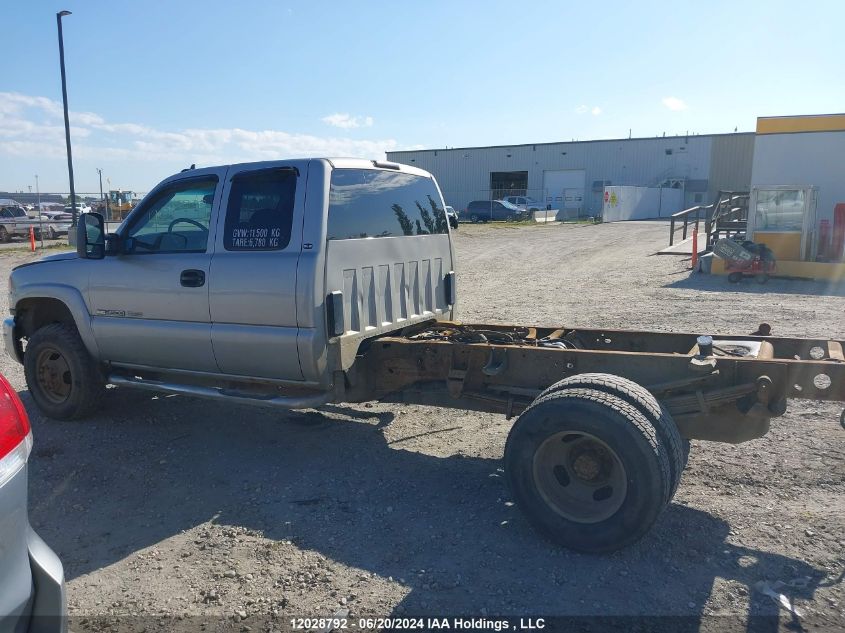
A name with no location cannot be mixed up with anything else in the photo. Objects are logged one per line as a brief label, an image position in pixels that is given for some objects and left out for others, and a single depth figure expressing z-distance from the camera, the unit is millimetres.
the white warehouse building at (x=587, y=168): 49906
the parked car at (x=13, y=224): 29547
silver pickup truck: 3891
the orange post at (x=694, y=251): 17122
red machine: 14719
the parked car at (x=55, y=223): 30031
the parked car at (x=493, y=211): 44531
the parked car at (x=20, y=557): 2168
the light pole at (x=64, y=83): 21234
